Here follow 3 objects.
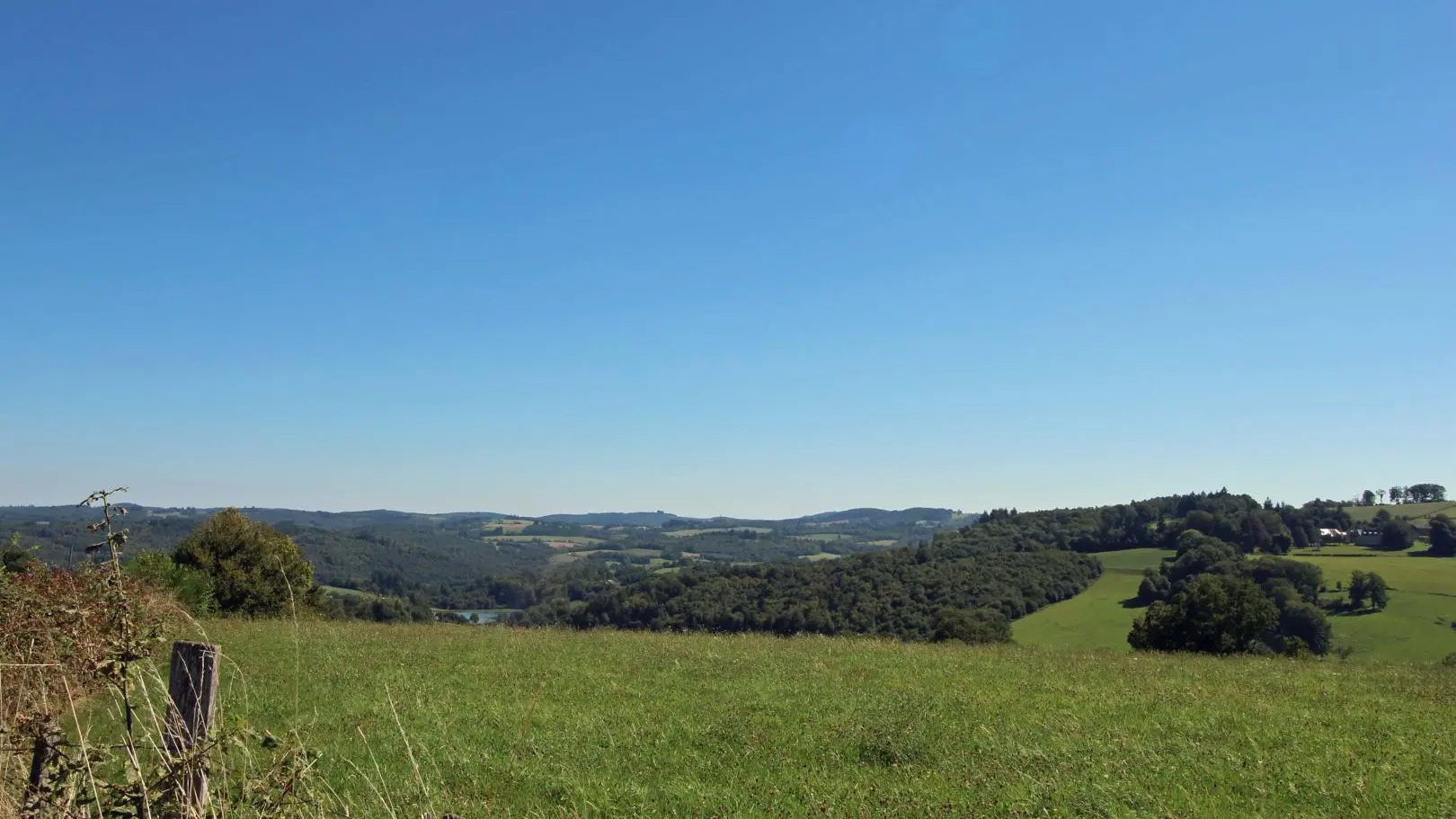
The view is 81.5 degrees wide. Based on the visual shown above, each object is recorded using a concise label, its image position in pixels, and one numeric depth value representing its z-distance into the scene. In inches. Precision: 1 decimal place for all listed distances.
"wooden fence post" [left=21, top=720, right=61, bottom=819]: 157.3
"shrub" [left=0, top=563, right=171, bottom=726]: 152.7
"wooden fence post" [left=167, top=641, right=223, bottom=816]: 160.7
